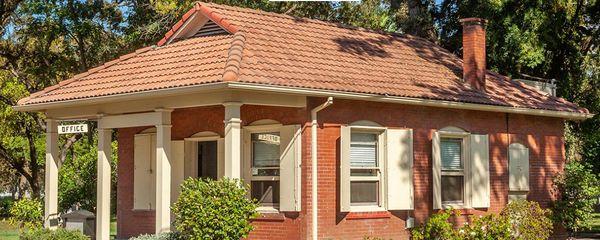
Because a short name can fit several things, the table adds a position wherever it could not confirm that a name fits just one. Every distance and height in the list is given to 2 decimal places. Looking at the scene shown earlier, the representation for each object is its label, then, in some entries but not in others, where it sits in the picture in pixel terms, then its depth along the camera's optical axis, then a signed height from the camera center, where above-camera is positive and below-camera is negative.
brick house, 15.60 +0.92
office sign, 17.52 +0.90
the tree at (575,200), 20.30 -0.72
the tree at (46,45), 29.77 +4.65
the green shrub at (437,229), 16.69 -1.13
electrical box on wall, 17.31 -1.02
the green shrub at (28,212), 18.95 -0.84
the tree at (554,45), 24.77 +3.63
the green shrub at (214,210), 13.59 -0.59
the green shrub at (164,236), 14.94 -1.10
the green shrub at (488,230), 16.44 -1.12
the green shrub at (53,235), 16.56 -1.18
